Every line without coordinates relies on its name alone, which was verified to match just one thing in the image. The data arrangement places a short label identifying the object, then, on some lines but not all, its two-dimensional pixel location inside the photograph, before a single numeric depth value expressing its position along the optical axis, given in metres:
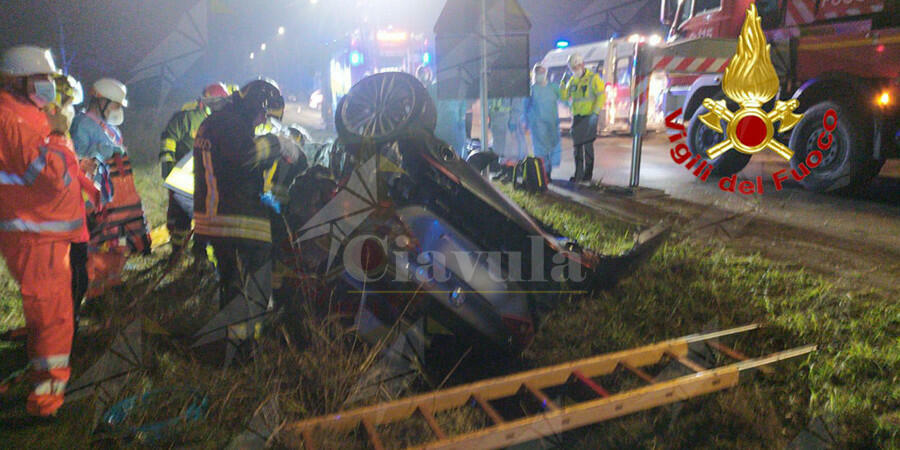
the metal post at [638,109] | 6.64
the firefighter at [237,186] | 3.06
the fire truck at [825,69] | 6.03
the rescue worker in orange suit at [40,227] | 2.39
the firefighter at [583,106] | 7.54
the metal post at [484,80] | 6.53
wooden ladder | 2.41
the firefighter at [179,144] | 4.67
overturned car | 2.94
